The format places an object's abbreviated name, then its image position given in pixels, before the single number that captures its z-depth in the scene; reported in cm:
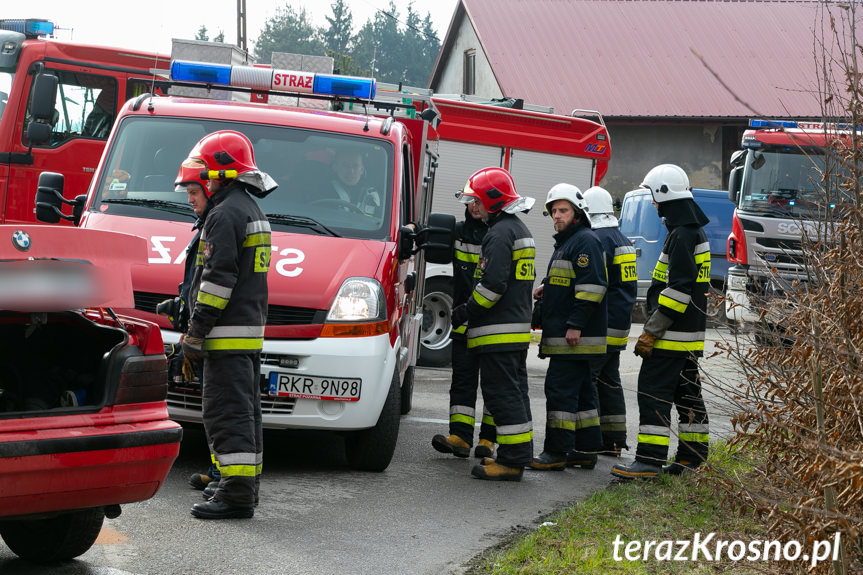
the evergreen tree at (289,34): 8825
